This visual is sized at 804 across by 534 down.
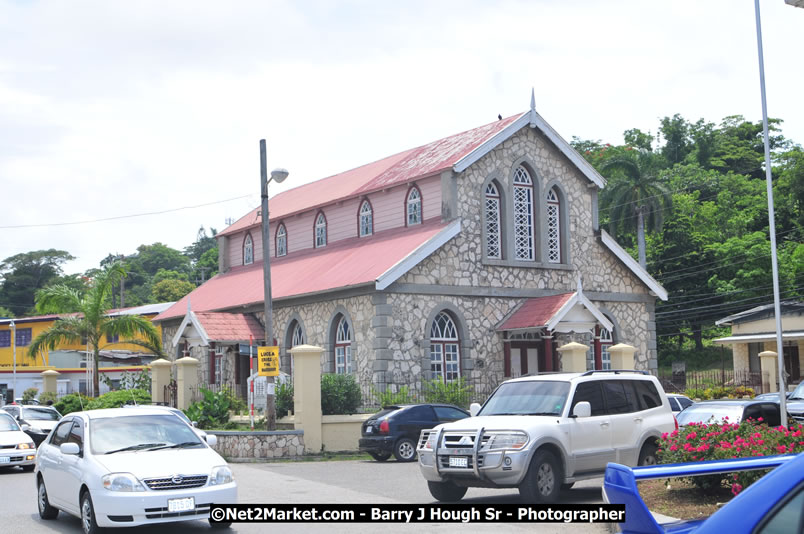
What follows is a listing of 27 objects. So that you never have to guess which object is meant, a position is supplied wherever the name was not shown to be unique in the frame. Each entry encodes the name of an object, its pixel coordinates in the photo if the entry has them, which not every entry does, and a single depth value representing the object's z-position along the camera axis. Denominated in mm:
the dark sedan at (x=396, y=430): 22266
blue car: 3912
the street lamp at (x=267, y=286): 24062
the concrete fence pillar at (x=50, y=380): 44594
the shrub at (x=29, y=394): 48600
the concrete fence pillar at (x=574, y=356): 28000
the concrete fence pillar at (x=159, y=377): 32031
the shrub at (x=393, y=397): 26984
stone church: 28703
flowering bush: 11805
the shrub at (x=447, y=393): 27875
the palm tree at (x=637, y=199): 58469
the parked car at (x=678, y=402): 26641
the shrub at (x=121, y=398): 33000
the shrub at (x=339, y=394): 25297
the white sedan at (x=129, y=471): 11234
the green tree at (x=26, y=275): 101250
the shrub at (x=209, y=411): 26906
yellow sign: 23188
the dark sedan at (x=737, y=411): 18375
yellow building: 52228
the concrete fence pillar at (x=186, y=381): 29031
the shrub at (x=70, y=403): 37281
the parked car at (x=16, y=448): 21516
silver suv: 13086
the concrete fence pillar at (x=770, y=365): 39625
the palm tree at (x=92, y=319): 38750
